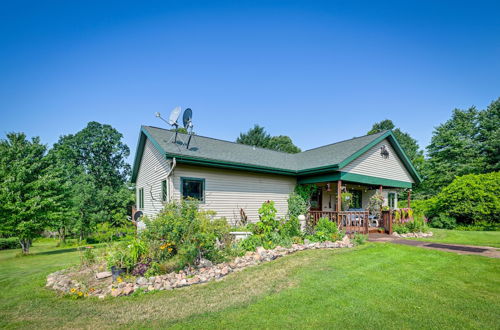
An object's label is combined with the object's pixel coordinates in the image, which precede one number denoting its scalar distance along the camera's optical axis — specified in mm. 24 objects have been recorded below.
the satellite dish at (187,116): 10969
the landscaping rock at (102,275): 6043
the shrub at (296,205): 12422
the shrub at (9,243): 21109
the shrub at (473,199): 15617
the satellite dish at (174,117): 10914
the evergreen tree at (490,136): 24625
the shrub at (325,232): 8672
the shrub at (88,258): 7215
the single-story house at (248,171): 9812
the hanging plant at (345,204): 14830
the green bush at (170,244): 6059
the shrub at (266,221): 8336
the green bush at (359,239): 8634
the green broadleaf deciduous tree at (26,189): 12711
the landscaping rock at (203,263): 6316
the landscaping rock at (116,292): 5014
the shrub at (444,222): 16562
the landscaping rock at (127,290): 5052
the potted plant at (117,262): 5906
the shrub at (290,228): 8648
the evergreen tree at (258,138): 39250
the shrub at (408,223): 11524
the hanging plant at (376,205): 12217
